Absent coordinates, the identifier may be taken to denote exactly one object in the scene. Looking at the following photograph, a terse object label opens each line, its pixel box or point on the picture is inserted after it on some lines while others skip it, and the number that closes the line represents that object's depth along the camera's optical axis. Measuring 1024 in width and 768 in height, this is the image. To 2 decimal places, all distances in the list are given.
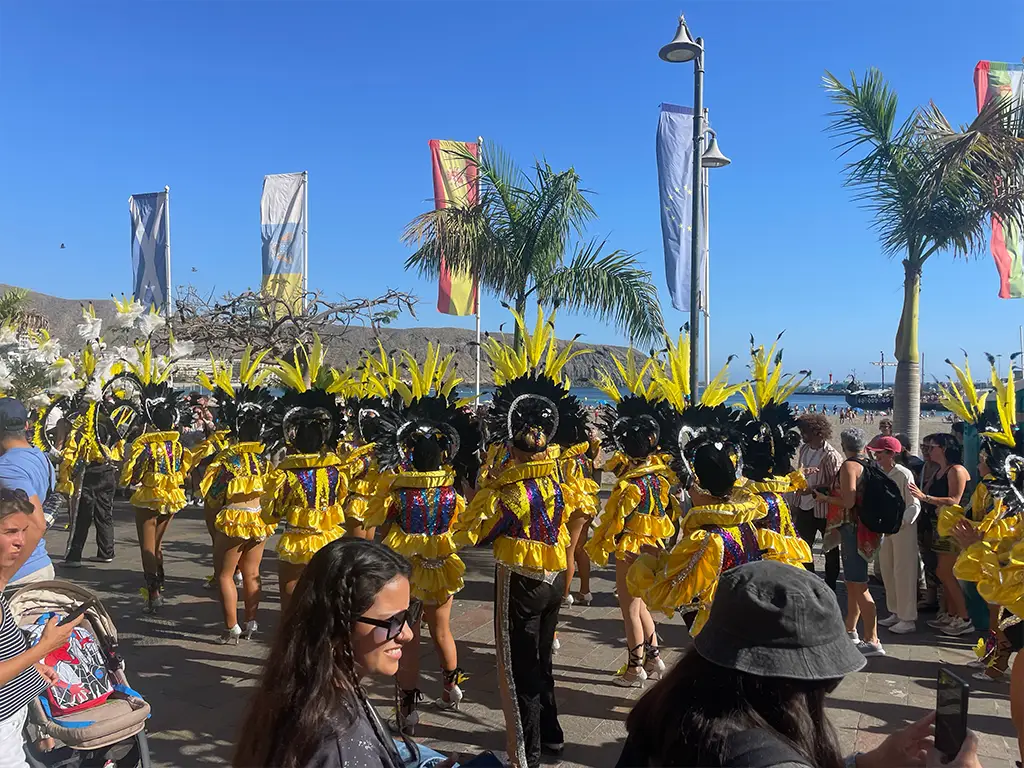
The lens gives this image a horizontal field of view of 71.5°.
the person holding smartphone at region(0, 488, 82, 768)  2.39
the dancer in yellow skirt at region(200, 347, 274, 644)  5.70
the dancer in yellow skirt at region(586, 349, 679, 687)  5.00
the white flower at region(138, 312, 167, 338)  9.78
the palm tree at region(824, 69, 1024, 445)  8.95
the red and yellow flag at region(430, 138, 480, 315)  11.70
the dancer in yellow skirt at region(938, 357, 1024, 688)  4.02
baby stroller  2.69
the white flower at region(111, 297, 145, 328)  10.19
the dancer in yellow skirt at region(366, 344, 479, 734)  4.29
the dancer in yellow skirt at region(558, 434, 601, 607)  6.00
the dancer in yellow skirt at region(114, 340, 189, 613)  6.60
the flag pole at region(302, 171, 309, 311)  14.28
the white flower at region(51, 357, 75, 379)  9.59
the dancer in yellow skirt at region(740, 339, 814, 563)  4.13
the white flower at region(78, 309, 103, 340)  9.64
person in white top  6.24
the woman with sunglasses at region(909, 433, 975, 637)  6.02
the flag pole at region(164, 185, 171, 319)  15.55
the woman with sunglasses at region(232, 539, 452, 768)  1.63
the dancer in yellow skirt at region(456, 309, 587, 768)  3.84
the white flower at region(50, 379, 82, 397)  9.17
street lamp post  8.70
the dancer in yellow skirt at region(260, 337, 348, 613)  5.13
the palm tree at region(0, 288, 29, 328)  15.58
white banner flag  14.17
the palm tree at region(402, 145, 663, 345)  10.87
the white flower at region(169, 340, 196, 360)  9.21
